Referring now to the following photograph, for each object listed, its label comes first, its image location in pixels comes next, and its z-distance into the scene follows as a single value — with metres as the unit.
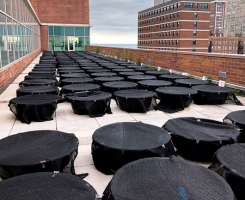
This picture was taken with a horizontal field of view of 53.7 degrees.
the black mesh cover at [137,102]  6.77
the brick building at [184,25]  86.69
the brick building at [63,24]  43.63
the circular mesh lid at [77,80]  9.31
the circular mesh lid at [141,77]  10.14
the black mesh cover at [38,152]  2.99
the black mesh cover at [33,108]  5.76
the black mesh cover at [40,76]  9.52
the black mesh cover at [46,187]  2.31
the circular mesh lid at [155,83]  8.85
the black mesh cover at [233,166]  2.73
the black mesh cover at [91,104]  6.41
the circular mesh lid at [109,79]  9.71
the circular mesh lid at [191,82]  9.00
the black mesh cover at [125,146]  3.43
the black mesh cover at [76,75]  10.61
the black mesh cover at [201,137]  3.85
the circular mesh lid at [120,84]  8.47
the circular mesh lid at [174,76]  10.52
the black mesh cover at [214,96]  7.66
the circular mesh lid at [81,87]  7.87
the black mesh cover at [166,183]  2.31
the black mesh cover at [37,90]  7.08
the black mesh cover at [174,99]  7.14
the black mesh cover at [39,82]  8.39
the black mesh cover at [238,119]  4.46
